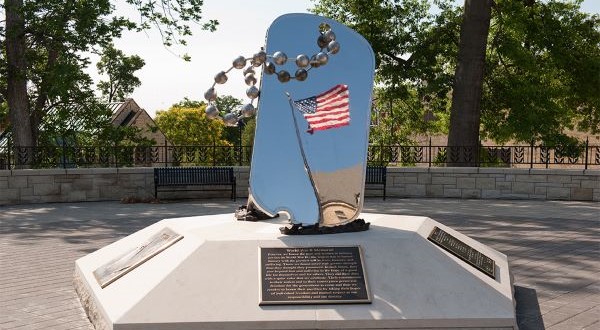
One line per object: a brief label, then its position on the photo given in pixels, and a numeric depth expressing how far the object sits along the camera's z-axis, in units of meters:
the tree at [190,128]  51.50
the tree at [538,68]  19.39
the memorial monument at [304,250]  5.99
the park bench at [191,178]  16.98
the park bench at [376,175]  17.11
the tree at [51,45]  17.08
